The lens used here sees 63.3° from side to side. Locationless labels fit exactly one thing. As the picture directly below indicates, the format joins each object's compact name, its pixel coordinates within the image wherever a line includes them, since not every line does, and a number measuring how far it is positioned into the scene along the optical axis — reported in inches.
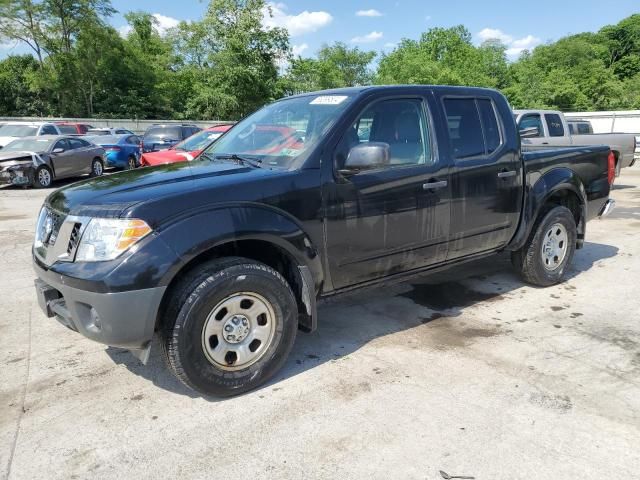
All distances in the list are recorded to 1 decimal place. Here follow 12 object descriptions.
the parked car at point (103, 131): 1034.4
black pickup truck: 114.3
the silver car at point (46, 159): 549.5
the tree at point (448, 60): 2194.9
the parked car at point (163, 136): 642.8
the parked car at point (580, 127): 579.0
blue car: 729.0
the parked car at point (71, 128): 907.7
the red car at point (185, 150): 402.9
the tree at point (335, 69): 2325.3
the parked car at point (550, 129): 453.1
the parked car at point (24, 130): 738.2
